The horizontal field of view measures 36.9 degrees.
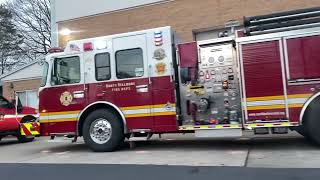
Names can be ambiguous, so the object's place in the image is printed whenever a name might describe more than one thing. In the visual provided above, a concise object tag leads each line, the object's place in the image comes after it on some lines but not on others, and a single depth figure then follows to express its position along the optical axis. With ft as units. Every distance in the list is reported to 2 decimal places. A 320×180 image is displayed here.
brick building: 65.41
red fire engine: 34.30
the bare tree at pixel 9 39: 150.92
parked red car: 54.19
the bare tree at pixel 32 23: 156.66
